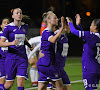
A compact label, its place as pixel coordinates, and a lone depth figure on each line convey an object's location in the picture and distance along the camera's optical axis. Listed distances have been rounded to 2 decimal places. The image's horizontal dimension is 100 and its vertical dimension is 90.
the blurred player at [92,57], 13.38
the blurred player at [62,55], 14.81
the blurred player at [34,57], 20.45
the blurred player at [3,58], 17.55
